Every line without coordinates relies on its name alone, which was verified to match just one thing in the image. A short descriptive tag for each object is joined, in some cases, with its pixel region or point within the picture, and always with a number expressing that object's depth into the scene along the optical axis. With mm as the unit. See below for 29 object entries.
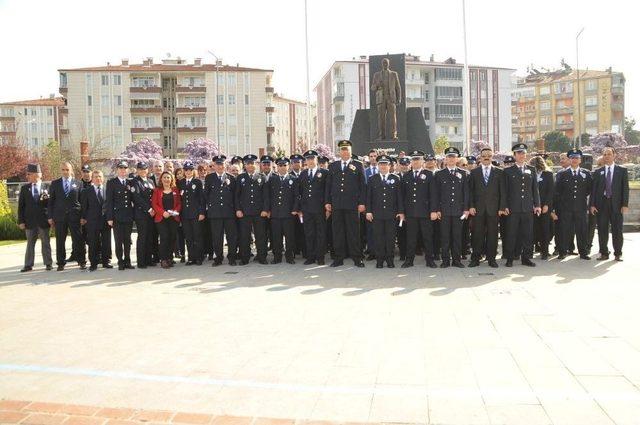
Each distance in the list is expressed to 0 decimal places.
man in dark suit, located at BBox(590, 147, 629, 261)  11898
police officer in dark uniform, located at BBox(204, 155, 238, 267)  12422
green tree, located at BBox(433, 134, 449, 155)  74544
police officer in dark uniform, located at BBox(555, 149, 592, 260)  12188
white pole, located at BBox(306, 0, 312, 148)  33312
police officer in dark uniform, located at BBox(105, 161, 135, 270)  12047
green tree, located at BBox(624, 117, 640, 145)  103725
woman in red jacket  12148
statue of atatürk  23031
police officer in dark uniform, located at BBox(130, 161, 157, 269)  12164
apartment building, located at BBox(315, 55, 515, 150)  90125
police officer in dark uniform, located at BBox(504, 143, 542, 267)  11461
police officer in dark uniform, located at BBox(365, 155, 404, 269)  11641
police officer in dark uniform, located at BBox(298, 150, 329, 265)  12242
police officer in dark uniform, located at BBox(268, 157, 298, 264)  12406
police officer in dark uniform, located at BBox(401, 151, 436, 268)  11641
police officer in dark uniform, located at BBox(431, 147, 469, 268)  11500
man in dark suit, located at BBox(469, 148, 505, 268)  11508
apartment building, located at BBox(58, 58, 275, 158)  82875
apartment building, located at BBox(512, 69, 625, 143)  107375
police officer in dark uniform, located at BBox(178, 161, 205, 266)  12531
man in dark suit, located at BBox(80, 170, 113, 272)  12099
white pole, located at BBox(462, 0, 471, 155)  30625
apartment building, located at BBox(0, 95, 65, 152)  116188
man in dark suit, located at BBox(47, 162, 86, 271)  12102
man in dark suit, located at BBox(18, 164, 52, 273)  12195
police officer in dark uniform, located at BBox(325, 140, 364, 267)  11891
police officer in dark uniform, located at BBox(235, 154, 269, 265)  12430
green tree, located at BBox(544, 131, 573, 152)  87750
